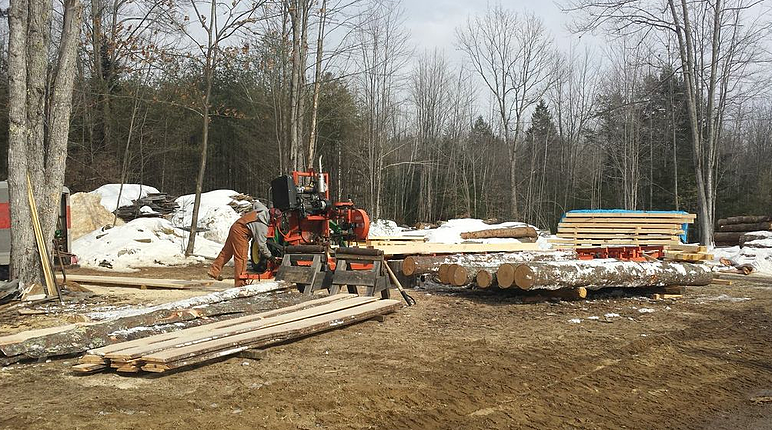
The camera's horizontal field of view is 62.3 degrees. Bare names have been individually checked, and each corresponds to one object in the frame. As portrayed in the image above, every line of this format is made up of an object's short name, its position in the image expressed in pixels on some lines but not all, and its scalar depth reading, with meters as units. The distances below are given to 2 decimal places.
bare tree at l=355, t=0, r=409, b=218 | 30.80
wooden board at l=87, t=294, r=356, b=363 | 5.69
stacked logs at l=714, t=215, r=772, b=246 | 23.95
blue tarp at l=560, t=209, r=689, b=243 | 17.56
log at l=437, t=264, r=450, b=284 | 11.05
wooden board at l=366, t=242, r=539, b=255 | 12.38
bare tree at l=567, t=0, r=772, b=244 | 22.52
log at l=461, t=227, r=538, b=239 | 22.83
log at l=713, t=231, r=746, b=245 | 24.53
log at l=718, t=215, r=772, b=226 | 24.38
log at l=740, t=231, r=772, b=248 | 20.37
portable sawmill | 11.70
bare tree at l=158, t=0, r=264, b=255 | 17.86
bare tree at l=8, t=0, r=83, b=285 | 10.60
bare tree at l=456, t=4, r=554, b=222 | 35.85
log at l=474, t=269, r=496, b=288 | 10.45
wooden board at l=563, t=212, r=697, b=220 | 17.19
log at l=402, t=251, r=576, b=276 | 11.71
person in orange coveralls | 11.23
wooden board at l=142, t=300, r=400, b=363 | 5.53
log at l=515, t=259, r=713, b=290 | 9.91
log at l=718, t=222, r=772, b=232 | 23.67
